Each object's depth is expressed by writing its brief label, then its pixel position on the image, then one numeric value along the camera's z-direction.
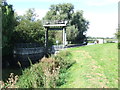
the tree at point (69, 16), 34.94
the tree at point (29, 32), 19.80
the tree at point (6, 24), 14.04
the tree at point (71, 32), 33.53
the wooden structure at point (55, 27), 18.63
